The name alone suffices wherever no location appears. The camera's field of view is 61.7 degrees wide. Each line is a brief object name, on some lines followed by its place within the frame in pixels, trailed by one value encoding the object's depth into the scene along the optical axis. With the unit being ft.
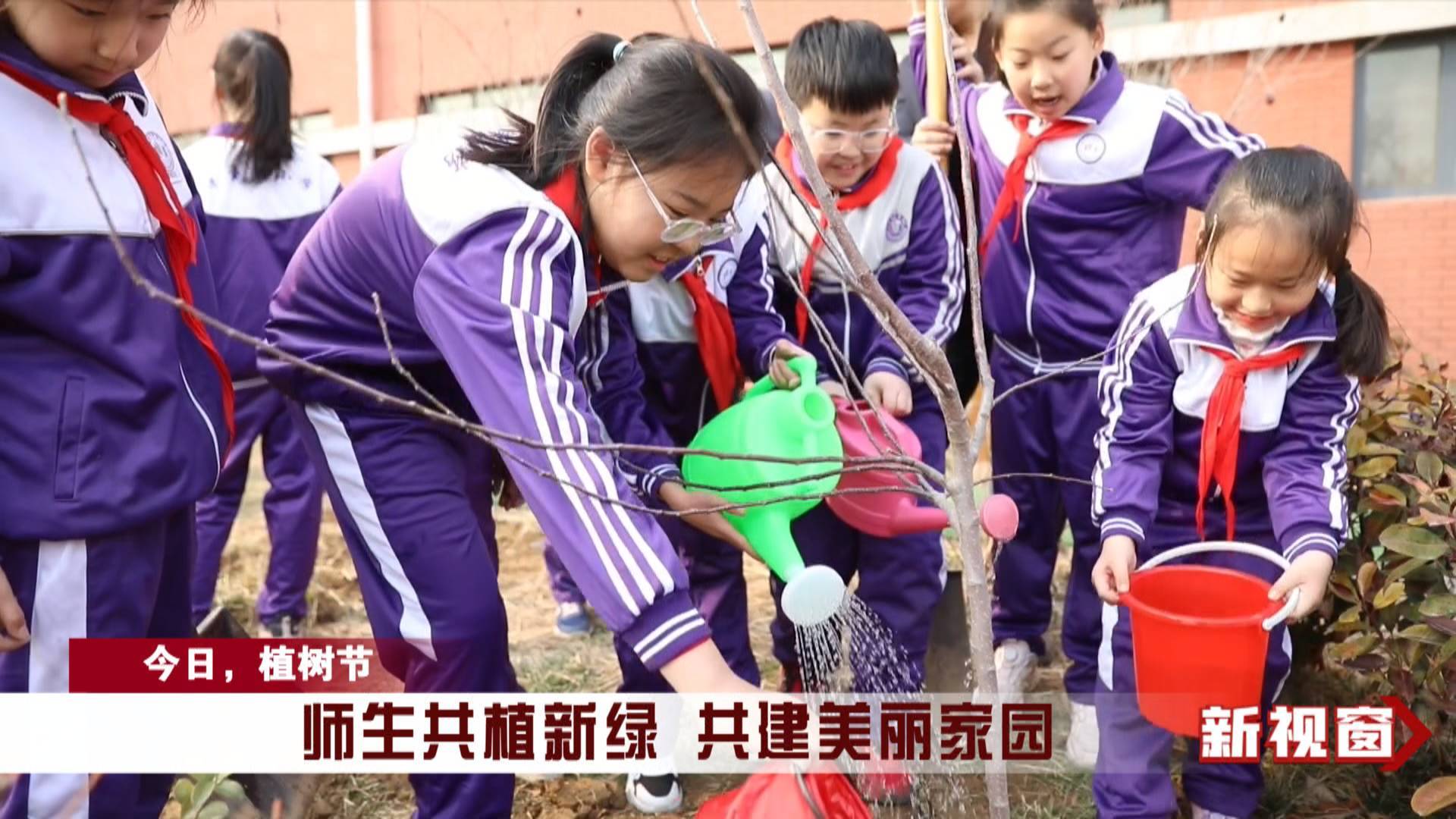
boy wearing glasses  7.91
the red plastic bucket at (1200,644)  5.99
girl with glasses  4.72
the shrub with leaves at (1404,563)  6.50
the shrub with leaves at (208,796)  6.98
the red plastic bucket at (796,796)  4.47
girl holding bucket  6.58
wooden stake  8.97
